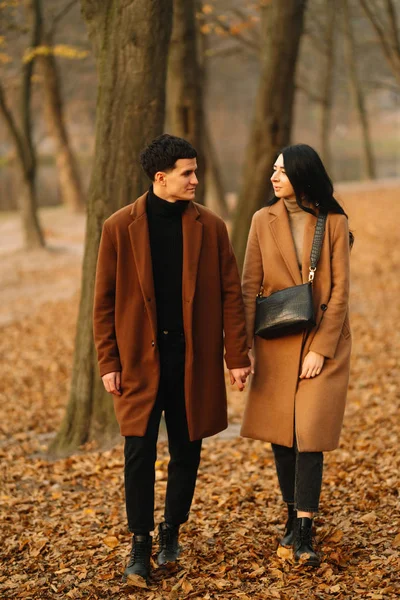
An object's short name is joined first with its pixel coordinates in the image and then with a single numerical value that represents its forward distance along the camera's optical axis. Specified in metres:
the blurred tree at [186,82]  9.73
